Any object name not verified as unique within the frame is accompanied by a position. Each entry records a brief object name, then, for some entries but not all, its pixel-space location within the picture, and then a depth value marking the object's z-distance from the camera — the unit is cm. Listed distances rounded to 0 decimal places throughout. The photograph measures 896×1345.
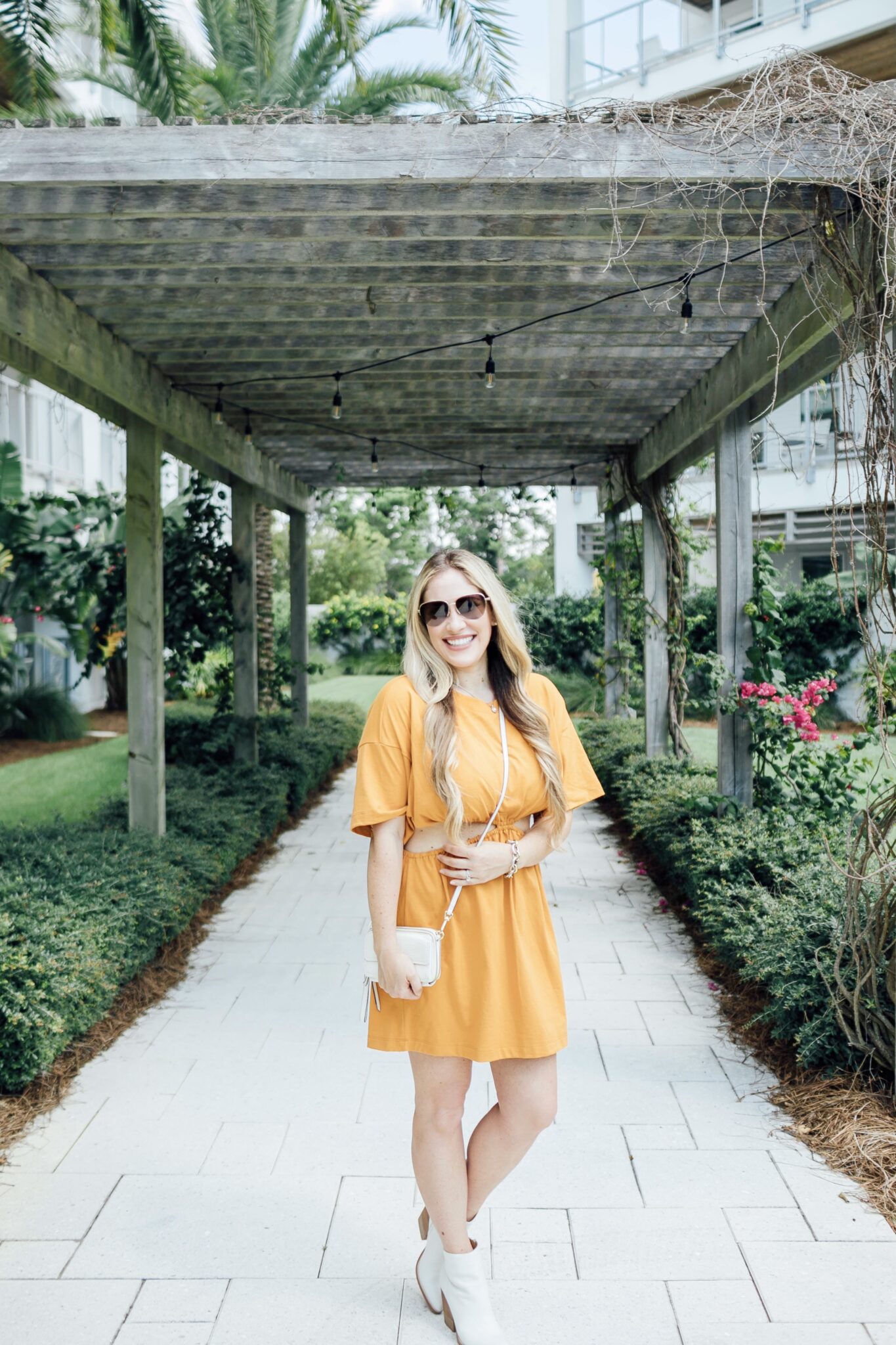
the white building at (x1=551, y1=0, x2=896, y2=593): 1310
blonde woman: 240
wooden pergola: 349
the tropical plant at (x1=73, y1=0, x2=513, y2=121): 912
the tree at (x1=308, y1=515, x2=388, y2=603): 2886
